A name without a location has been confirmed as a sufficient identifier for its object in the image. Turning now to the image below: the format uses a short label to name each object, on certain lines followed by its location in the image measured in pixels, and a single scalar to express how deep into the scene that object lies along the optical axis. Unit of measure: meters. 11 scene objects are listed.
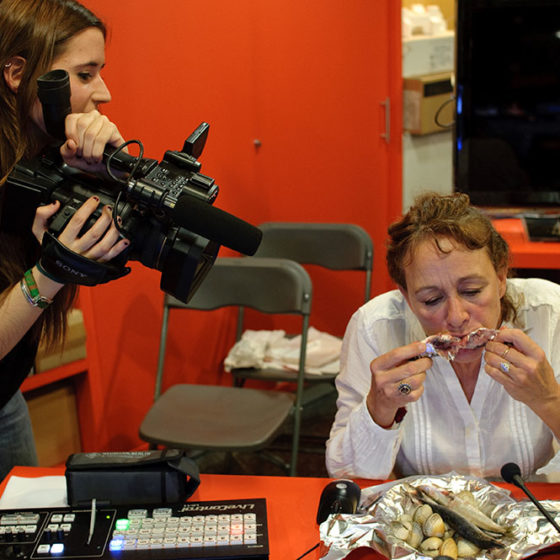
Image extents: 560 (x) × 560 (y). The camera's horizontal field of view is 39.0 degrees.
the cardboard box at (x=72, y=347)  2.47
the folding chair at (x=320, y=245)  2.96
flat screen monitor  2.74
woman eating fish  1.37
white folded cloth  2.80
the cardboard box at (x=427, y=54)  3.75
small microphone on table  1.20
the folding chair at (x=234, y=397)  2.34
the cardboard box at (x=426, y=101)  3.71
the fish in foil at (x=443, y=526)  1.13
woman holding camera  1.24
